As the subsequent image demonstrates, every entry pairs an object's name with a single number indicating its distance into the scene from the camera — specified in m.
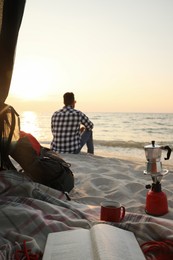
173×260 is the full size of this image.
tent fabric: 1.68
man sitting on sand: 5.46
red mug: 1.89
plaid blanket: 1.57
